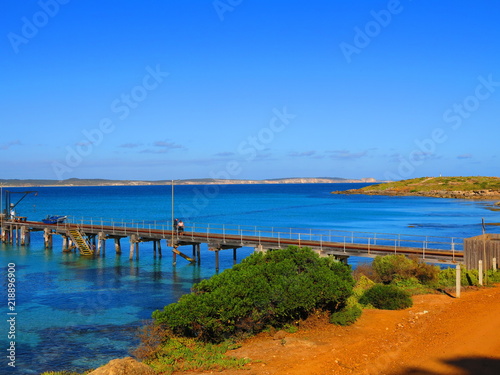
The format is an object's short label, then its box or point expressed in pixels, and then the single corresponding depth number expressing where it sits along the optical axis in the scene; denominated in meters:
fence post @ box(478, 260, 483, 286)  20.92
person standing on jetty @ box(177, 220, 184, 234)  40.59
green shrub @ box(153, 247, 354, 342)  15.32
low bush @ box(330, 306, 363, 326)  16.12
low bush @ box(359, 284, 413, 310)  18.22
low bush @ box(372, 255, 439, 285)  23.27
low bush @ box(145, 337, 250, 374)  12.95
